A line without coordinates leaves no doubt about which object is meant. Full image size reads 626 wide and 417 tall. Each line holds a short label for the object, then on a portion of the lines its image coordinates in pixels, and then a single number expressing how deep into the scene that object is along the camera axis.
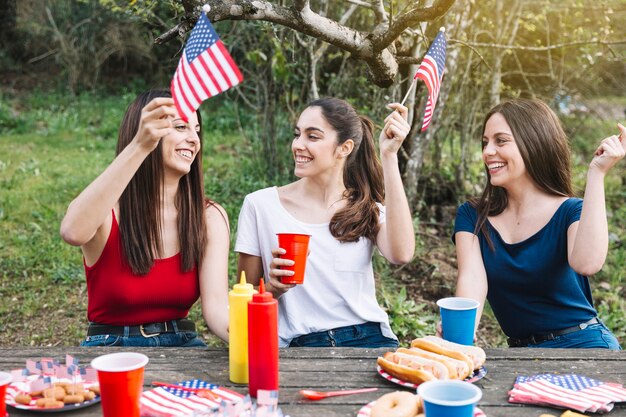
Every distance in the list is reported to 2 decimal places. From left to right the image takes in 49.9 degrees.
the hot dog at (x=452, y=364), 1.95
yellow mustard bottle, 1.94
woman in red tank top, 2.68
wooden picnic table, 1.86
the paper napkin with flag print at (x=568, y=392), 1.83
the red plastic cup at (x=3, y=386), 1.64
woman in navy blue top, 2.85
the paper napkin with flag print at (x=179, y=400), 1.78
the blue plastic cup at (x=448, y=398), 1.49
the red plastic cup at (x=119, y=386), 1.61
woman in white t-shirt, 2.87
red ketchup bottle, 1.81
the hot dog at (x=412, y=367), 1.93
